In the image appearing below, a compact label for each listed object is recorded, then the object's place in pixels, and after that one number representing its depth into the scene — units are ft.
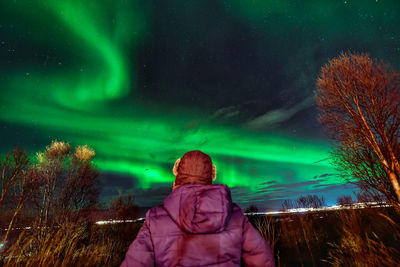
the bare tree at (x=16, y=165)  39.35
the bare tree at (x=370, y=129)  24.21
